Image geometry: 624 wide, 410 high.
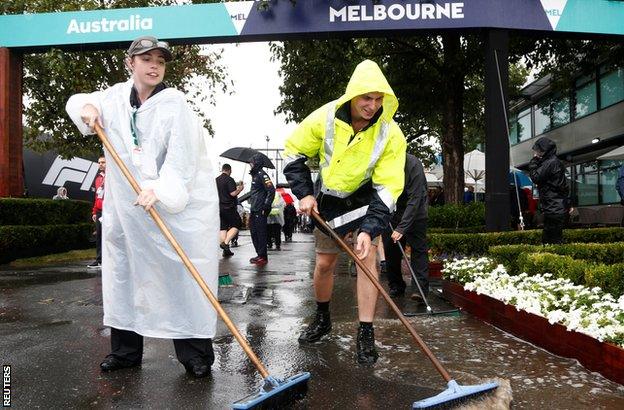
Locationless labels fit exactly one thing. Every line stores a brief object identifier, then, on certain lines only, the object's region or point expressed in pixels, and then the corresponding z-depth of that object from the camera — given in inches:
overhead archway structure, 394.6
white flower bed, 146.5
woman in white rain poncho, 143.1
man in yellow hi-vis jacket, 156.4
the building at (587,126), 902.4
